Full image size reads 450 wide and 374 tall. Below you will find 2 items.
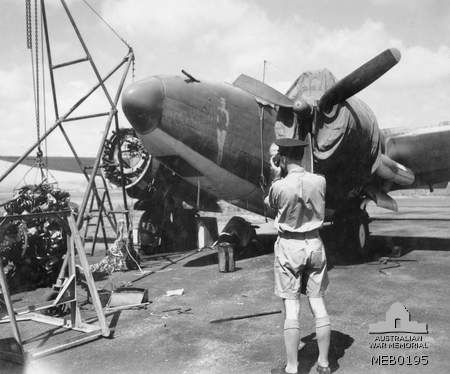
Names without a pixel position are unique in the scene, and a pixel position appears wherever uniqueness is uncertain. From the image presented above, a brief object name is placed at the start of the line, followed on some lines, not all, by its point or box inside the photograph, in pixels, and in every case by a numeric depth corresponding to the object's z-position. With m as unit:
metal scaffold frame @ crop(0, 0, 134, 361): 4.97
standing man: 3.76
